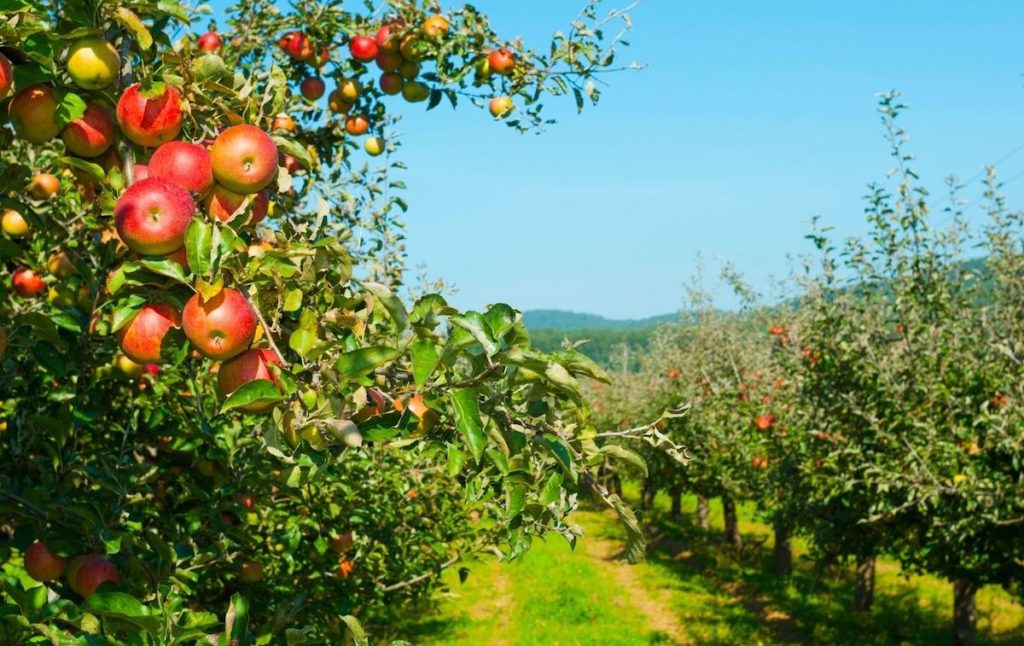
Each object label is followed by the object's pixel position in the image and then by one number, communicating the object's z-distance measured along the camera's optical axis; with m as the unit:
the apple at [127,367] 3.08
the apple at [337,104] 4.10
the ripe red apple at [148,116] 1.59
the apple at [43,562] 2.28
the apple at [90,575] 2.15
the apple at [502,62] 3.41
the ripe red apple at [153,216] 1.49
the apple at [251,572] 3.54
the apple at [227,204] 1.68
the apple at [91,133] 1.73
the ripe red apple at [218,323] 1.49
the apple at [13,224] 3.55
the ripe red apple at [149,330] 1.66
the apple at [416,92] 3.80
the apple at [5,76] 1.47
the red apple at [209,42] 3.70
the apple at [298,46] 3.92
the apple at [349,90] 4.02
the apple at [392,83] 3.85
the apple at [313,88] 4.11
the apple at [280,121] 1.91
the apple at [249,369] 1.58
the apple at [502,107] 3.52
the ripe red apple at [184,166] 1.59
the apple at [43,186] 3.71
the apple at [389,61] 3.78
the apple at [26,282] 3.80
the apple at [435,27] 3.42
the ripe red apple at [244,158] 1.59
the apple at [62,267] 2.90
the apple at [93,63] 1.56
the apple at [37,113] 1.65
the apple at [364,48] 3.80
